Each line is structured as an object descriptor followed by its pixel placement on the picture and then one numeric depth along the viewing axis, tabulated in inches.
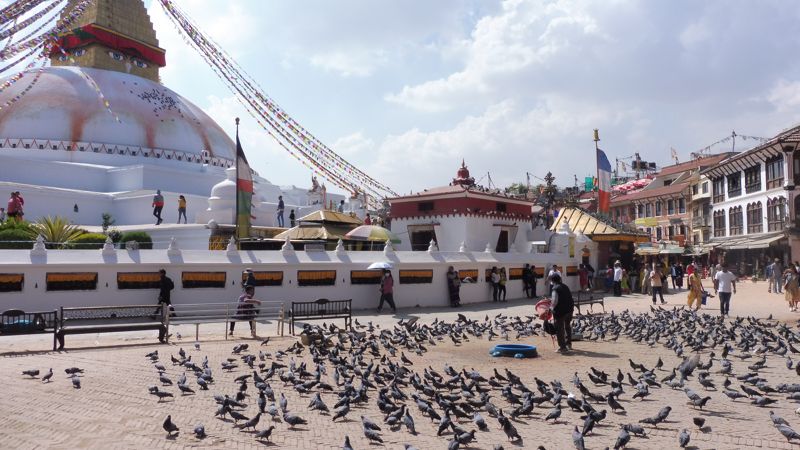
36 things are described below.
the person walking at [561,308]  525.3
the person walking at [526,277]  1089.4
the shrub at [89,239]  838.5
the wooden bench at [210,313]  710.7
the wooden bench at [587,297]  800.3
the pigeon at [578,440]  259.4
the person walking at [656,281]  956.0
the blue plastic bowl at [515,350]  521.7
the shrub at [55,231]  876.6
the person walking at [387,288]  851.4
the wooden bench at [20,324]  556.7
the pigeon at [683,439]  270.5
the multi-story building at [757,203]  1544.0
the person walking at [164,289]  698.2
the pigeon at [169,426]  287.1
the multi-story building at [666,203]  2192.4
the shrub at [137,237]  965.8
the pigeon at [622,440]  266.1
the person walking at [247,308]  620.1
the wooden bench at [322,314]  671.8
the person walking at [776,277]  1145.7
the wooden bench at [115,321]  537.3
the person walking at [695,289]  826.8
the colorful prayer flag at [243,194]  932.6
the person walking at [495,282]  1020.1
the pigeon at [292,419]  307.6
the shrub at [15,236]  764.6
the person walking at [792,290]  826.8
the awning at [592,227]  1359.5
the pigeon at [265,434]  285.7
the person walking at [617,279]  1126.4
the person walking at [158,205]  1268.5
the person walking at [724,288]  769.6
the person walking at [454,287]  936.3
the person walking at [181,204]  1258.6
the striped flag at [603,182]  1454.2
